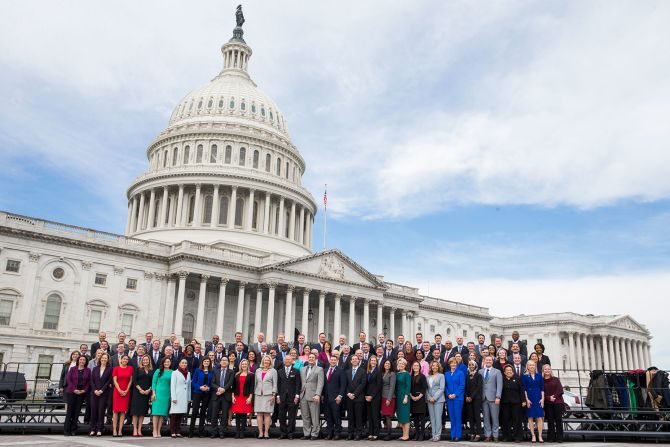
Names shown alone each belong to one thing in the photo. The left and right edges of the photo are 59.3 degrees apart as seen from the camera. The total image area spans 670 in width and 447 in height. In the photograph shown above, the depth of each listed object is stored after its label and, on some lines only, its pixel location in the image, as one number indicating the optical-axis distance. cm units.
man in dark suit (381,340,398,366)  1869
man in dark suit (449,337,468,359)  1936
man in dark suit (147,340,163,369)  1860
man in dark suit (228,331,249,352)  1928
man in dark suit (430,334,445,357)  1998
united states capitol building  4956
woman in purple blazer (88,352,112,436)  1627
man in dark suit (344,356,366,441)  1667
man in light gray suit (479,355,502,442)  1650
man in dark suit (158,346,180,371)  1708
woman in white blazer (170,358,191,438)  1631
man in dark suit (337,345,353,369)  1786
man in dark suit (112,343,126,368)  1762
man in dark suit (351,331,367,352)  1978
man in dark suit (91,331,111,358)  1934
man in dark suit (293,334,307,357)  1958
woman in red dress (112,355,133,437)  1627
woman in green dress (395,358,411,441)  1675
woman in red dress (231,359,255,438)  1669
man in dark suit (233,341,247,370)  1881
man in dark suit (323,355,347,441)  1680
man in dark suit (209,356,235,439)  1666
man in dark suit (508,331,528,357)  1925
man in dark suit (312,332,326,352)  1973
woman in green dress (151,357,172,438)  1619
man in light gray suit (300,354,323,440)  1677
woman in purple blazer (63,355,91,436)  1617
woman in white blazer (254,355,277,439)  1656
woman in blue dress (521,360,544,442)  1631
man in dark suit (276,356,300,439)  1692
